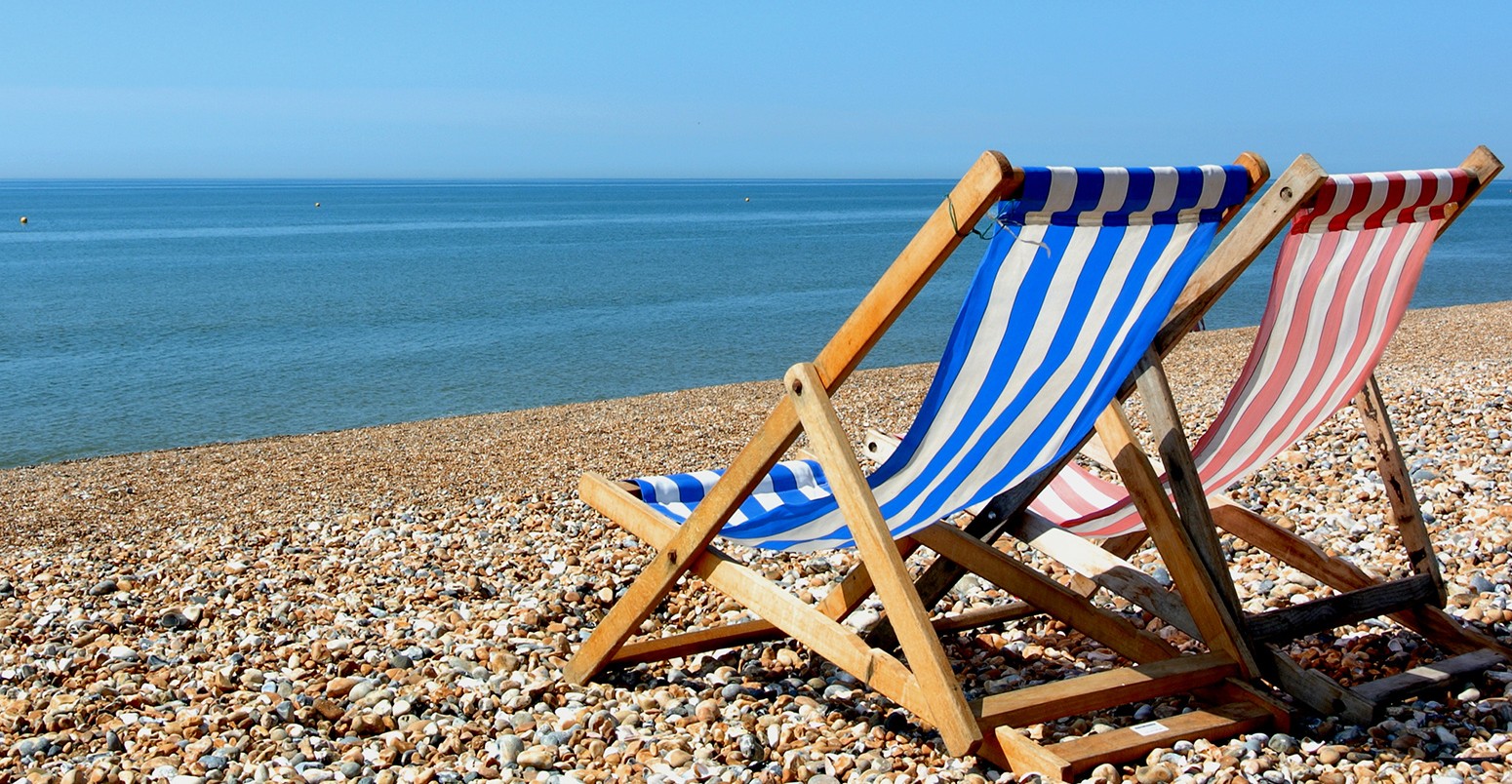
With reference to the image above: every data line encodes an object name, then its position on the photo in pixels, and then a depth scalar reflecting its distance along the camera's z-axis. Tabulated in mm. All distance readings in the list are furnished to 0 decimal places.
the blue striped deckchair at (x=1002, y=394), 2457
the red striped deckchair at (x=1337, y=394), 2969
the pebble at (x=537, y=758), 3078
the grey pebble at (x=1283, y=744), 2848
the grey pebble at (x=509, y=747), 3109
